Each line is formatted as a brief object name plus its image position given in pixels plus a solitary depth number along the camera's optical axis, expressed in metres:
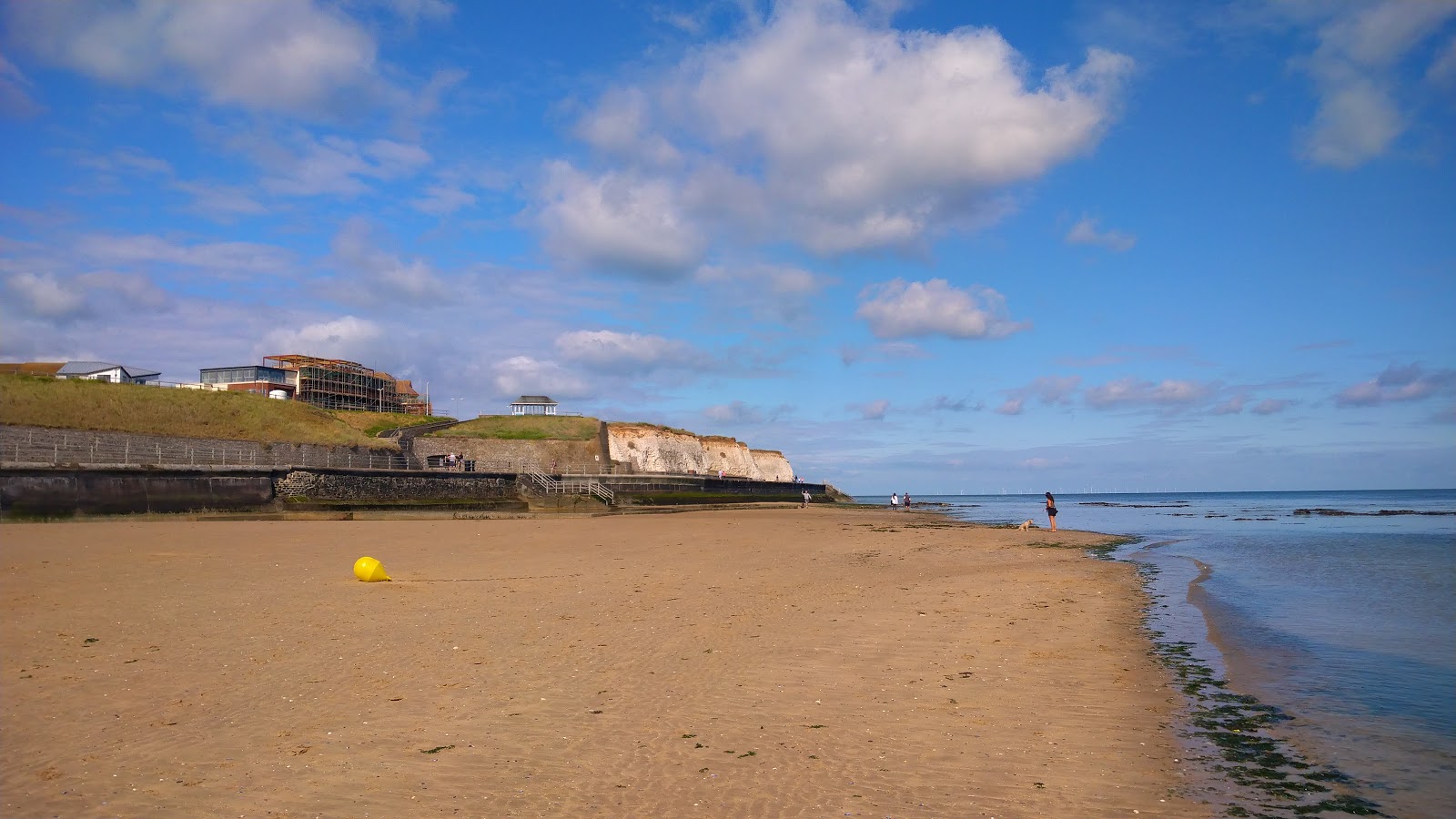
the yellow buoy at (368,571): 13.77
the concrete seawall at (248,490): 26.77
